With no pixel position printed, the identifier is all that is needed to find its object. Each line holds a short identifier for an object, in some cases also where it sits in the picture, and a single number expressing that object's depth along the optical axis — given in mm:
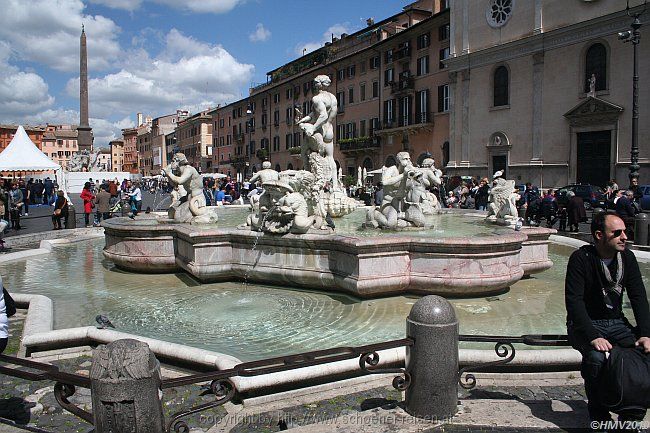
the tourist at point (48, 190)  32688
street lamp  19266
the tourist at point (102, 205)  17562
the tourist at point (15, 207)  17656
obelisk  46219
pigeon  5593
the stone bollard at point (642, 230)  12312
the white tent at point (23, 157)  25516
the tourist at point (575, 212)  15531
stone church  27531
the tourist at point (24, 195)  24428
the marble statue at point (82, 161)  49094
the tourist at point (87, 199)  18406
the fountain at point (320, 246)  6898
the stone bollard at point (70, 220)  16312
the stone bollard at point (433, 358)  3426
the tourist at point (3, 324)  3959
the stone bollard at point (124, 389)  2725
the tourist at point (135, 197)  18578
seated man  3256
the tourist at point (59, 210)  16250
